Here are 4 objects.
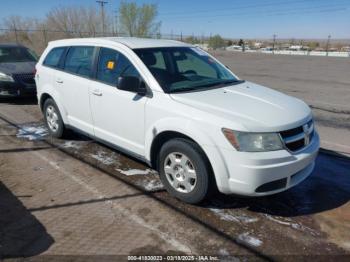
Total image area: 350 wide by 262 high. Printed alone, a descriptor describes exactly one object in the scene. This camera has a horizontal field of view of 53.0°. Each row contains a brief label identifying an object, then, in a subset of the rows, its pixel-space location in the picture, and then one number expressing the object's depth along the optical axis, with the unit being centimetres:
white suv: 347
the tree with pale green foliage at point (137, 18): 4038
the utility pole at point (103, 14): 3862
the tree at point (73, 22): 3850
